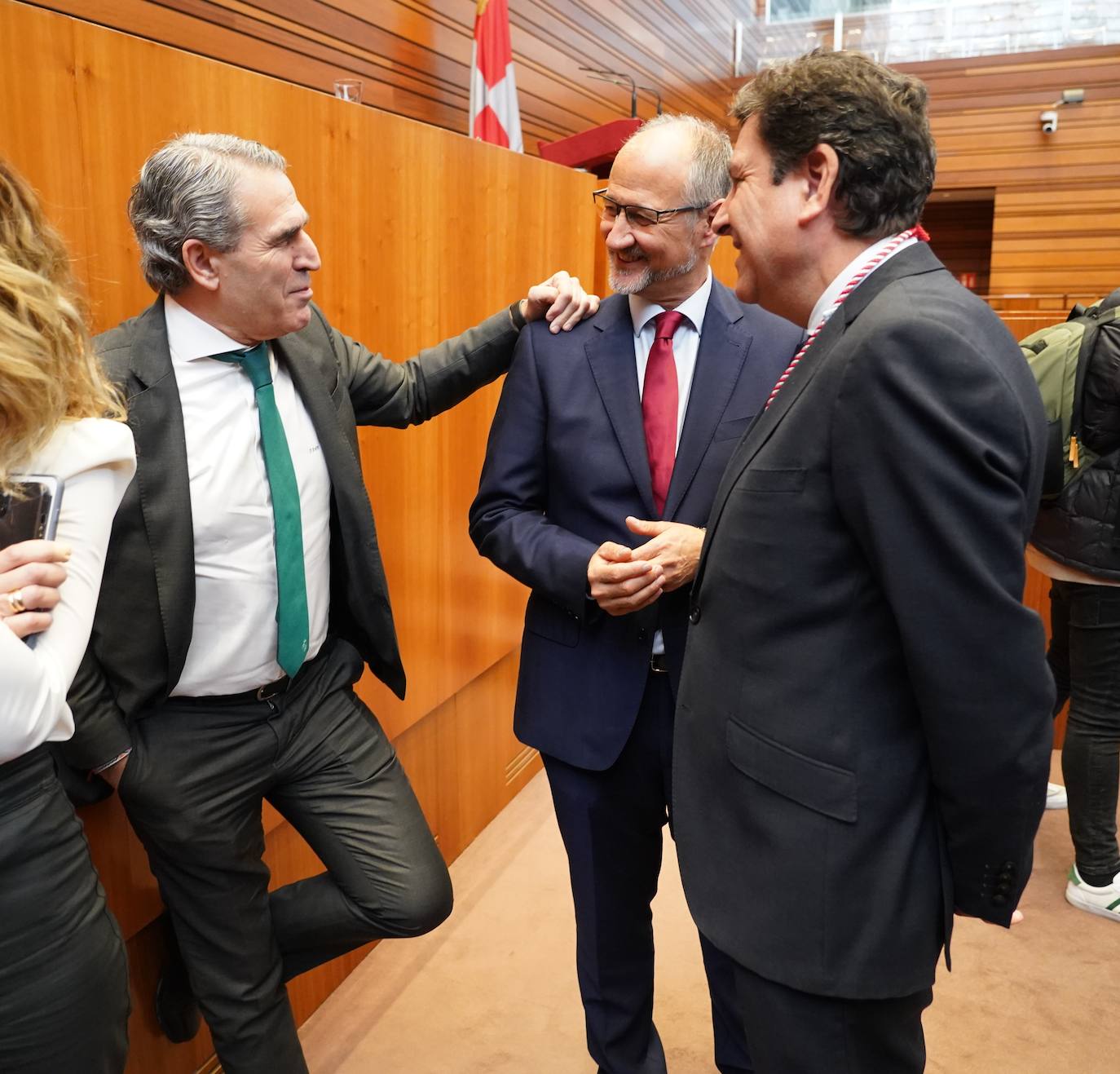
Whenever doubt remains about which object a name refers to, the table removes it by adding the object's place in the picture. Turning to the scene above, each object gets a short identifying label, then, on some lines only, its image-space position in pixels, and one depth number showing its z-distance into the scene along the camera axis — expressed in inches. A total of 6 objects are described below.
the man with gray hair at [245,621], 64.2
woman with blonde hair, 44.0
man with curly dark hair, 43.2
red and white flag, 151.3
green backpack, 107.3
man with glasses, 71.6
